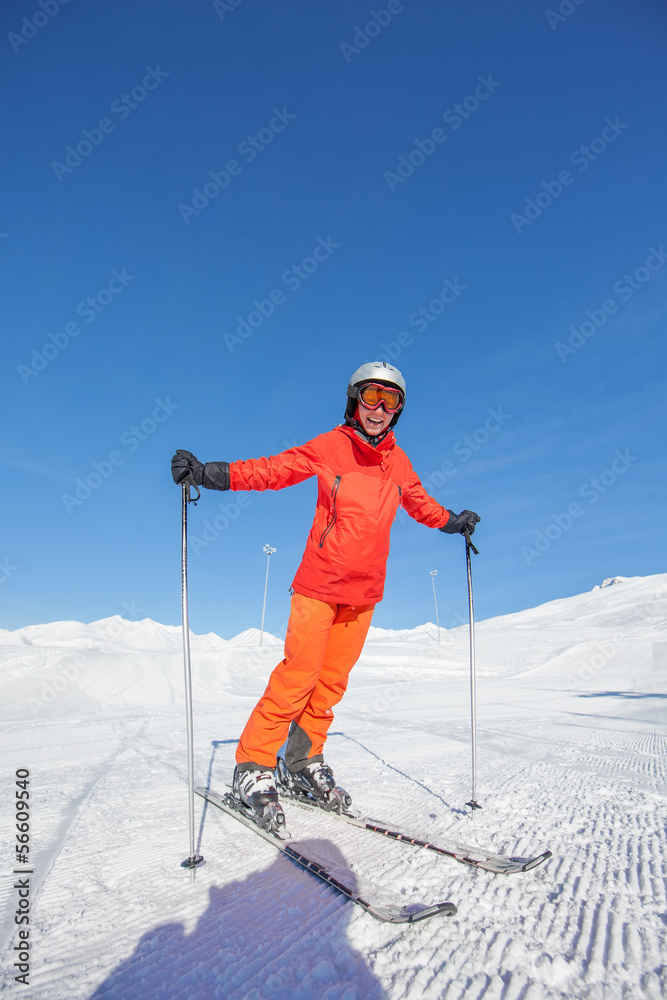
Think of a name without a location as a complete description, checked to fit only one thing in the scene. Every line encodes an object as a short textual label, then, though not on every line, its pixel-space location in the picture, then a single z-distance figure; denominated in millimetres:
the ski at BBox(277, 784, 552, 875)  1598
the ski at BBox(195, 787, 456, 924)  1312
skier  2553
